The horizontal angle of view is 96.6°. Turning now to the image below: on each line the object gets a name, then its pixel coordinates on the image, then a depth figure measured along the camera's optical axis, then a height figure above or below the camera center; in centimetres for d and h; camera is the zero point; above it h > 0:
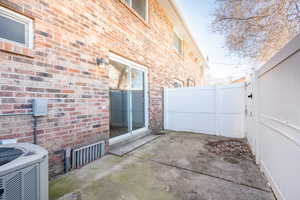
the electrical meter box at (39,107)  196 -12
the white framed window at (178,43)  713 +313
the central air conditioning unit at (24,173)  91 -56
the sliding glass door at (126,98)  359 +4
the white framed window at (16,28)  178 +100
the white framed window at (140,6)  409 +304
